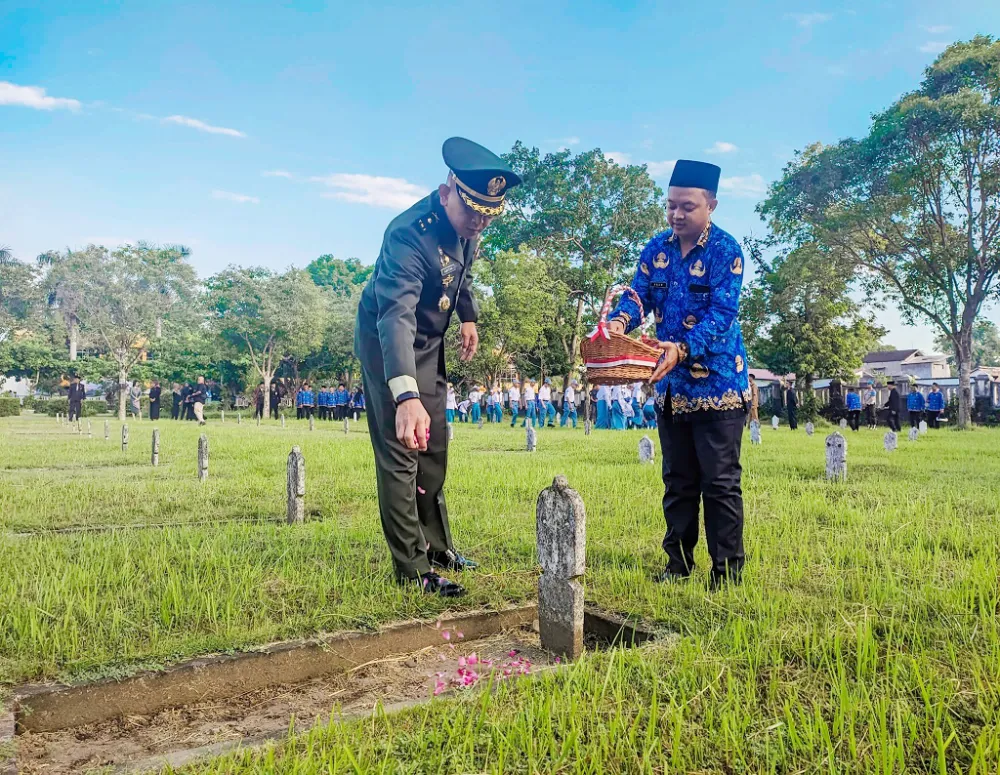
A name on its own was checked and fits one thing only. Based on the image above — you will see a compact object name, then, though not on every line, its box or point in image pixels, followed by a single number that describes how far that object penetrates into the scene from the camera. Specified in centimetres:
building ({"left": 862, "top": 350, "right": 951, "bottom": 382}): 6625
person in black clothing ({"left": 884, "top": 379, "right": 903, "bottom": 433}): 2184
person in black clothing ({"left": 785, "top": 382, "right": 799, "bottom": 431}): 2641
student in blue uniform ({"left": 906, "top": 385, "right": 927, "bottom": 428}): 2616
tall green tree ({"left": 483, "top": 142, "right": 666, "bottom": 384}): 3684
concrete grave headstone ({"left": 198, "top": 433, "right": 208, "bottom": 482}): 955
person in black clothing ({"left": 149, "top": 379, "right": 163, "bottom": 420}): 3340
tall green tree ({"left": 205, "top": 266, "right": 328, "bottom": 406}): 4222
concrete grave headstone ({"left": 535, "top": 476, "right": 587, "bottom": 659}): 322
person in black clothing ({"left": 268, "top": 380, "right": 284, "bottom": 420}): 4468
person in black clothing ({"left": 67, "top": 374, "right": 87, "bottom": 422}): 2843
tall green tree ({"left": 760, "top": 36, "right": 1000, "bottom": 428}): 2391
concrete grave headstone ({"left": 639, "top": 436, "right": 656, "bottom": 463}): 1134
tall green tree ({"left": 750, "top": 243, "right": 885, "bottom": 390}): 3372
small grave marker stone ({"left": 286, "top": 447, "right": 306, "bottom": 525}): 634
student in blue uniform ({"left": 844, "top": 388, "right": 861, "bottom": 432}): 2511
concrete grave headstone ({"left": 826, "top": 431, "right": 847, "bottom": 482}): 916
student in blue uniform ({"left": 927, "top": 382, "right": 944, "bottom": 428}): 2698
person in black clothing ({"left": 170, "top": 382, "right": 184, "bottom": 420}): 3860
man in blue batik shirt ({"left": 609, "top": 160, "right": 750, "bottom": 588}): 408
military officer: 391
